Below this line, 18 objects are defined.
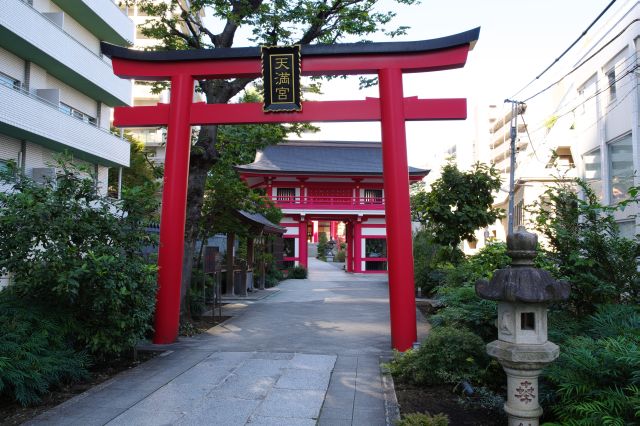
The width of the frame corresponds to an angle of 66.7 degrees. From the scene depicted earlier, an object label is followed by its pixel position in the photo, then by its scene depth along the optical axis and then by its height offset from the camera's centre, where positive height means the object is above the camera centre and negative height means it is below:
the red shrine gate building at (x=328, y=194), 31.20 +4.05
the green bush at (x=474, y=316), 6.74 -0.87
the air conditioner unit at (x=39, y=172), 15.85 +2.70
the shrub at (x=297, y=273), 28.62 -1.11
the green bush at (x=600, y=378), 3.59 -1.02
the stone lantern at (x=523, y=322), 4.17 -0.61
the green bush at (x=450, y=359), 5.95 -1.31
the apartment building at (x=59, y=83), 14.27 +6.22
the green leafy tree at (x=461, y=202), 13.17 +1.42
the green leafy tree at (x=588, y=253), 5.42 +0.01
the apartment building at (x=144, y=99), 40.69 +13.39
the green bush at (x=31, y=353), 5.09 -1.11
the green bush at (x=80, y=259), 6.03 -0.06
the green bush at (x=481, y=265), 8.64 -0.21
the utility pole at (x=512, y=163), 23.10 +4.35
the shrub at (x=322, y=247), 58.69 +0.88
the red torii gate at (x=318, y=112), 8.24 +2.55
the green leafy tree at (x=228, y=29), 10.31 +5.05
